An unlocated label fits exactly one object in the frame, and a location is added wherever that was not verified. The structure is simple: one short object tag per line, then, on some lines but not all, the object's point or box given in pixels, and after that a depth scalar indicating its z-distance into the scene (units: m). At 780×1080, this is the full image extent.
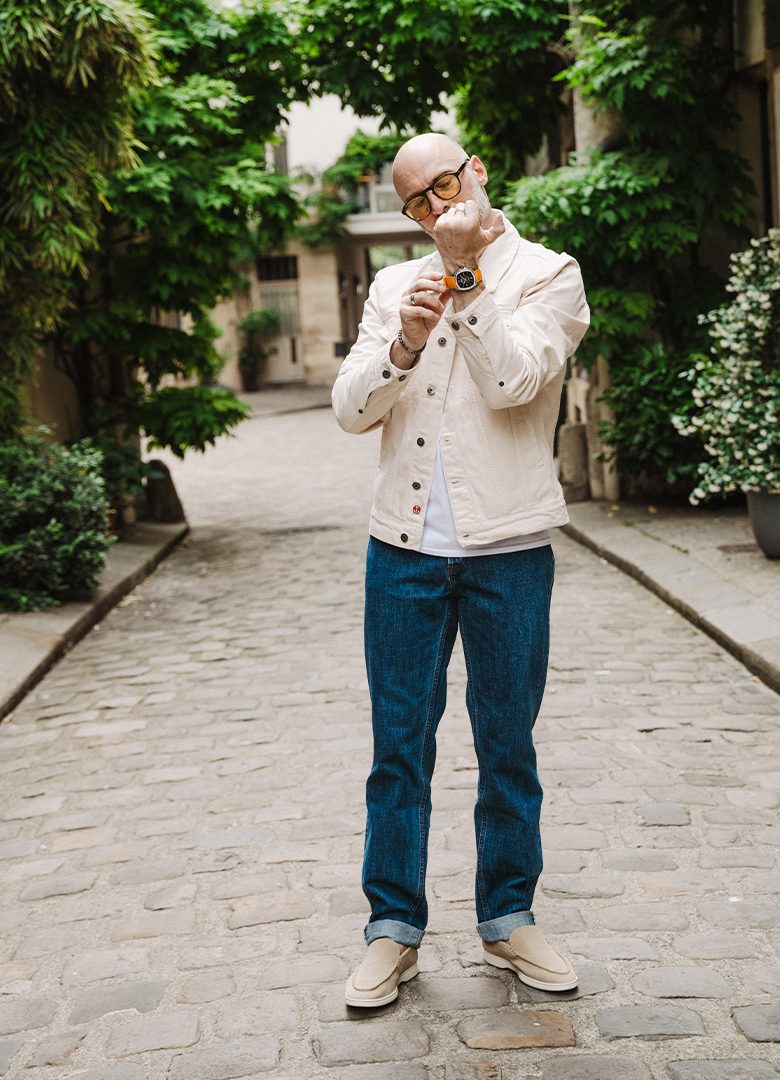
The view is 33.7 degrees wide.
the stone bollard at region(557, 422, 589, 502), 12.22
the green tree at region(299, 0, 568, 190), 11.56
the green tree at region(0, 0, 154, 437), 7.96
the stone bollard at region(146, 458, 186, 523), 12.72
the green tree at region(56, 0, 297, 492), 10.57
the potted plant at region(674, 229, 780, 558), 7.94
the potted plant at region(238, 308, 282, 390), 34.62
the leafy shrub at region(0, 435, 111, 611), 8.08
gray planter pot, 8.11
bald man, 2.85
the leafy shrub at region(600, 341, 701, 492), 10.59
